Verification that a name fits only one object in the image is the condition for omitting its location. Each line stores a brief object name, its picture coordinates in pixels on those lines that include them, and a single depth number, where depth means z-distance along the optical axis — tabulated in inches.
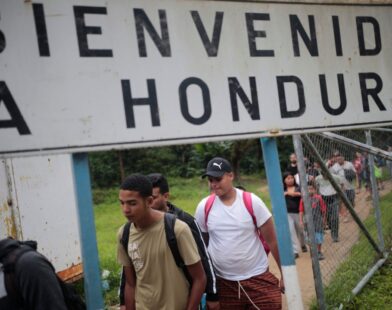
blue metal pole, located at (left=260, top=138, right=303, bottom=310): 78.1
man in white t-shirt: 129.0
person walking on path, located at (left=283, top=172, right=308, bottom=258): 290.8
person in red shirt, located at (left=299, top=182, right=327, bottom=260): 212.0
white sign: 61.5
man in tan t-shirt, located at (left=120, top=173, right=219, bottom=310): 112.6
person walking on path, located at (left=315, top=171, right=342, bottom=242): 218.5
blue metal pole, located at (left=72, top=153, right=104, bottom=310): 64.0
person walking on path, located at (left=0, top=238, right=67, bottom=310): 75.9
